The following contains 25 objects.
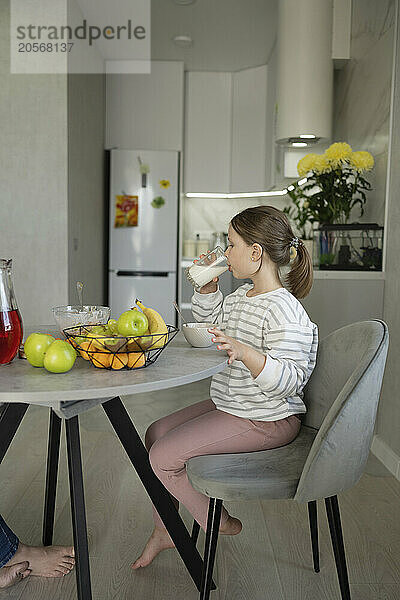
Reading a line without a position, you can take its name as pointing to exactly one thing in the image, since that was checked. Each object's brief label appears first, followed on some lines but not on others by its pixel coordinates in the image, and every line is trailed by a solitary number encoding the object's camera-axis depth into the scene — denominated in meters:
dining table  1.22
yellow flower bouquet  3.04
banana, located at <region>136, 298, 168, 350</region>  1.51
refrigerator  5.41
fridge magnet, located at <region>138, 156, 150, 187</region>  5.41
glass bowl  1.61
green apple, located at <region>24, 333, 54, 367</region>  1.40
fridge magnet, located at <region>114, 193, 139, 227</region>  5.41
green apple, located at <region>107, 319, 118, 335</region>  1.48
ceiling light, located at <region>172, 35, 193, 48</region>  4.85
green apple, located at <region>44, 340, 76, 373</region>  1.33
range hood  3.78
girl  1.57
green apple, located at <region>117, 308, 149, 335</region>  1.41
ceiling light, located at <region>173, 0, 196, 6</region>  4.19
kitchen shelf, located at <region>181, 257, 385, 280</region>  2.93
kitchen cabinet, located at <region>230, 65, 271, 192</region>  5.50
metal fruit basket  1.36
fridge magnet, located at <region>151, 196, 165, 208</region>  5.41
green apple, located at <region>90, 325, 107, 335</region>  1.50
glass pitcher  1.46
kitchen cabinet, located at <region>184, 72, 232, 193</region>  5.69
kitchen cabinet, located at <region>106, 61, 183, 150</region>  5.59
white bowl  1.65
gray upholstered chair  1.43
